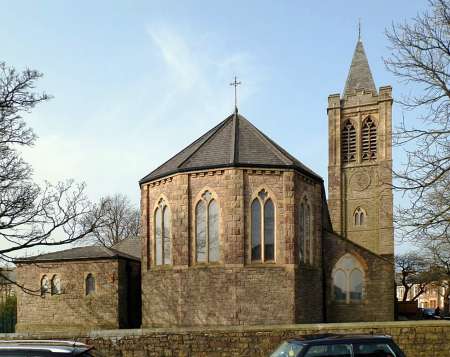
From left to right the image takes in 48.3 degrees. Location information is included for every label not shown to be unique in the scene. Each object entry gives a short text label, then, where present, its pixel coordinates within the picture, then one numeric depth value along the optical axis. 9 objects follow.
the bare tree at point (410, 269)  57.88
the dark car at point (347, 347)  7.30
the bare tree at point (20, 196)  15.73
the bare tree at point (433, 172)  13.76
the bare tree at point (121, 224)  54.12
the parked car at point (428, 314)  43.97
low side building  22.73
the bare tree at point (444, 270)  18.58
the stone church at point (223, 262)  19.52
